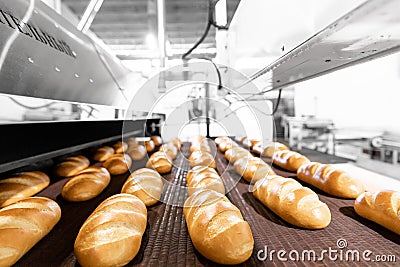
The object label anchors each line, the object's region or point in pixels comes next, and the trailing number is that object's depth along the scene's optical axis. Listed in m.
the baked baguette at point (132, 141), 2.40
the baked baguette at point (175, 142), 2.49
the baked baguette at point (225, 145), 2.27
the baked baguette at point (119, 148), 2.22
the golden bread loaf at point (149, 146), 2.42
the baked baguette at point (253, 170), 1.41
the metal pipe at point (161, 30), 2.14
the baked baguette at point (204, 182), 1.18
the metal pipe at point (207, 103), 1.79
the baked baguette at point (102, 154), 2.04
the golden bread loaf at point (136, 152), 2.07
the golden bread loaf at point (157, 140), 2.92
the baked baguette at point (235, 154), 1.74
